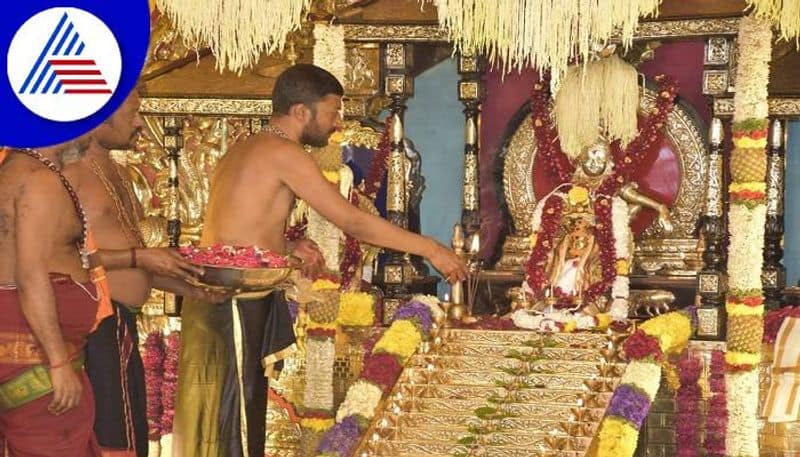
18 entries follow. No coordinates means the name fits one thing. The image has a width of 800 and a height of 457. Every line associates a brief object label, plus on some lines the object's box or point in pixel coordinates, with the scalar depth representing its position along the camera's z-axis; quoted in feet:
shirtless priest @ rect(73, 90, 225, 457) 33.92
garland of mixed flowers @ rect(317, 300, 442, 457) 44.02
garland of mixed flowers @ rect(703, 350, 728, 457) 52.43
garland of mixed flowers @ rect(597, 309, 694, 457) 43.77
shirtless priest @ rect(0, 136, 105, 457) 30.00
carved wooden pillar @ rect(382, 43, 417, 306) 59.02
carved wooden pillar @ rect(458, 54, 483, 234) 61.90
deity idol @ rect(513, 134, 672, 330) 56.01
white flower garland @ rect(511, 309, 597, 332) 51.68
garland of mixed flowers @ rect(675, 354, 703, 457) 52.30
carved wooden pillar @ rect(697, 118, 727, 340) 53.79
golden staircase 43.44
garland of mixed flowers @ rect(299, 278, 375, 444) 50.82
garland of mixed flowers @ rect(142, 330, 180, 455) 59.97
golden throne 61.12
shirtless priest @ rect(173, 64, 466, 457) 37.52
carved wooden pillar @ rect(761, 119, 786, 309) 59.64
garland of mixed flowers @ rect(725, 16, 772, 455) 50.49
